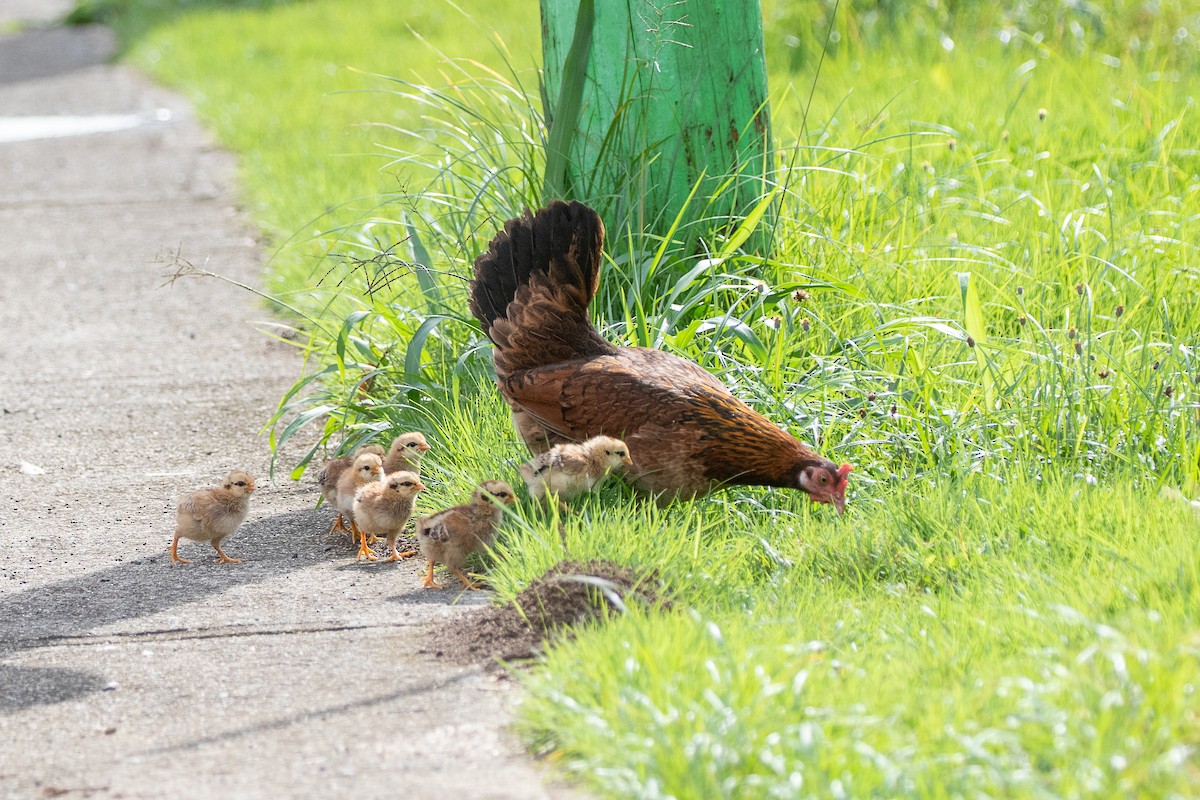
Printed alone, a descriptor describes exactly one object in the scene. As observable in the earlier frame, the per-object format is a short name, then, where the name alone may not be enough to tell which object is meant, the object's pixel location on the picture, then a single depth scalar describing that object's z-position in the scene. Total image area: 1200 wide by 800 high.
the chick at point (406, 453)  9.62
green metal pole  10.77
